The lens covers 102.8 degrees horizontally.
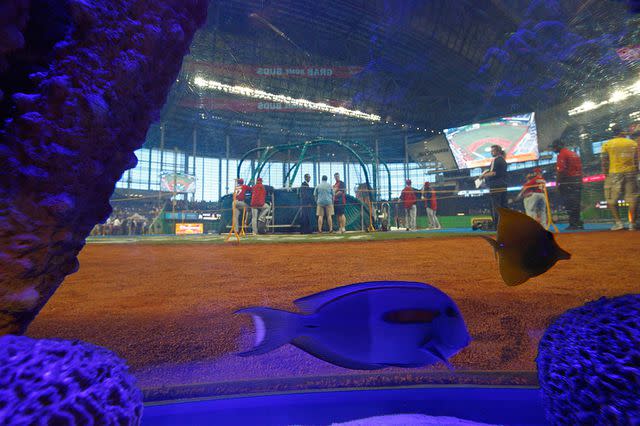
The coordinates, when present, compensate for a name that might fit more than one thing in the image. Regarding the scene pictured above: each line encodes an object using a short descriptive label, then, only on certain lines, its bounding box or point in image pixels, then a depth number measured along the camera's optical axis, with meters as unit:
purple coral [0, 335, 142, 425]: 0.20
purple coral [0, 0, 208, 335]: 0.32
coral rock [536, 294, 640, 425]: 0.26
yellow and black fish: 0.54
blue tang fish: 0.42
